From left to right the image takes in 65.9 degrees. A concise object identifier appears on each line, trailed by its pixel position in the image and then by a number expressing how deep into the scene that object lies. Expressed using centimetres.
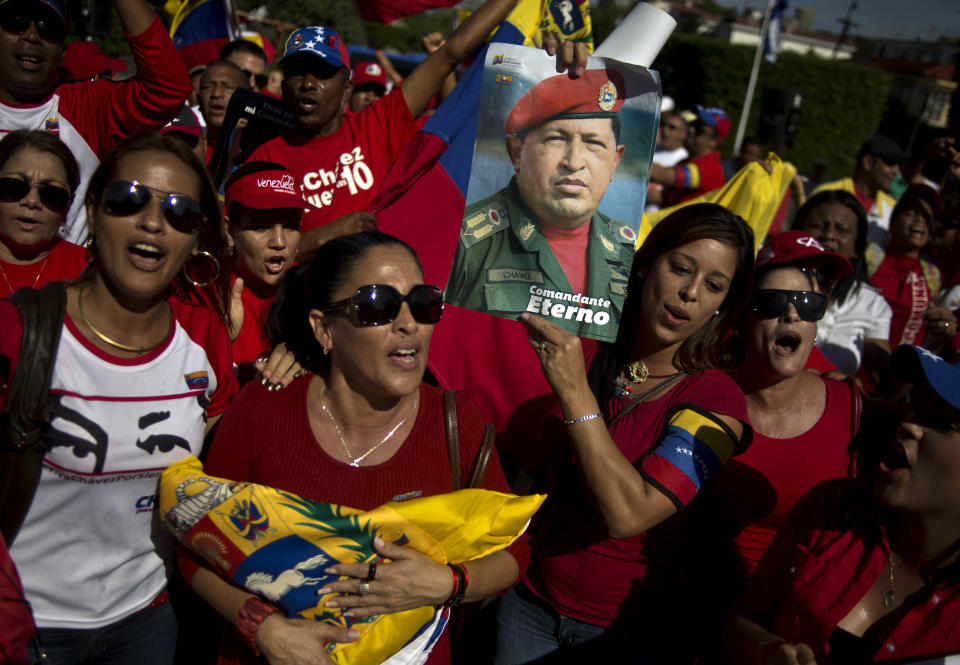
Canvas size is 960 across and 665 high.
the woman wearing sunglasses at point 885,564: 185
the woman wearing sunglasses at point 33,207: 241
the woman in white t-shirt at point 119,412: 194
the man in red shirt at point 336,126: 360
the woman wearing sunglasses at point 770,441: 252
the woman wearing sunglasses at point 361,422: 204
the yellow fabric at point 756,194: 450
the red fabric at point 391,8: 480
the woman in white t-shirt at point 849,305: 400
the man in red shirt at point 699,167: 652
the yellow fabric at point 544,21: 377
